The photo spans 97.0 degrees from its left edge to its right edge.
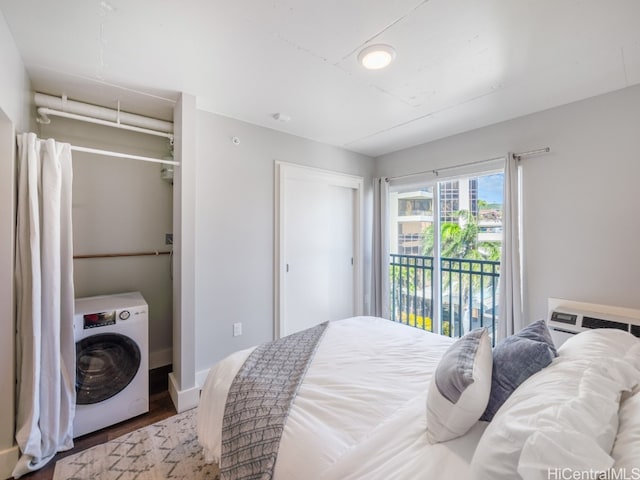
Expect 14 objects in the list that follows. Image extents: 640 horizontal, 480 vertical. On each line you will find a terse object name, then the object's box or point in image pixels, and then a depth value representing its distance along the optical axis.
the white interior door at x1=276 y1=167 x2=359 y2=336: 3.13
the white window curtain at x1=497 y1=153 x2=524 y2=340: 2.56
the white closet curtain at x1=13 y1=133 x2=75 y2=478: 1.65
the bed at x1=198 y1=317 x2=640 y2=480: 0.68
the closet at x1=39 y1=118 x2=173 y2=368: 2.55
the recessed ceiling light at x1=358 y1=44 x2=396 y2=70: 1.68
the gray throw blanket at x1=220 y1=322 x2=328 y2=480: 1.08
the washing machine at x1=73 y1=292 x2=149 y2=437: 1.93
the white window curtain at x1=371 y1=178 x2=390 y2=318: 3.76
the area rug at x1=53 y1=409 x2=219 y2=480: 1.61
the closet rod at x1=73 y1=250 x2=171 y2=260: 2.55
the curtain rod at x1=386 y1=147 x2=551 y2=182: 2.49
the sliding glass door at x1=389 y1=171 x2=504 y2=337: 3.03
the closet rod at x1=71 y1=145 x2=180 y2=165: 1.84
